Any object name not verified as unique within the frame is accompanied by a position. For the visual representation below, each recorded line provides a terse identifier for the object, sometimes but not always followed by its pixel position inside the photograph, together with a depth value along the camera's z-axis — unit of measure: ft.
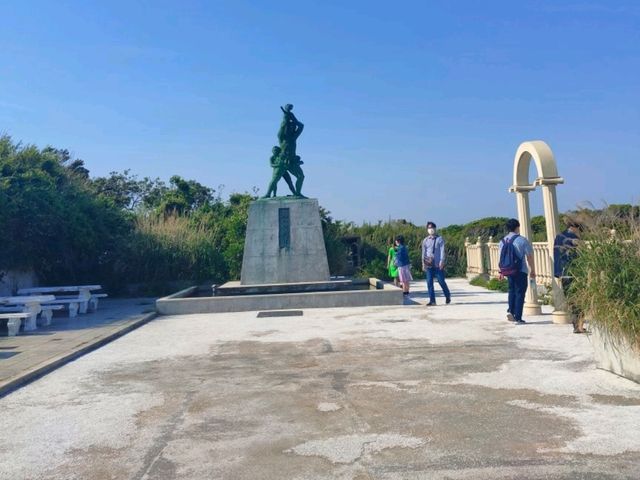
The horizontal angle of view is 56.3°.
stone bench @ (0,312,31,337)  33.14
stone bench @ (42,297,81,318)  42.06
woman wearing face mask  47.39
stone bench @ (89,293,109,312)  48.65
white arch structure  31.32
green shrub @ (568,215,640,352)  17.22
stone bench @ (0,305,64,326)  38.67
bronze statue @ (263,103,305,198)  53.88
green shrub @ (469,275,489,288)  60.60
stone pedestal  51.75
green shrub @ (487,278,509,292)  51.93
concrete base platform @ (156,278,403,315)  42.11
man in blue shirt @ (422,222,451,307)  38.99
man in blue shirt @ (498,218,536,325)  29.66
